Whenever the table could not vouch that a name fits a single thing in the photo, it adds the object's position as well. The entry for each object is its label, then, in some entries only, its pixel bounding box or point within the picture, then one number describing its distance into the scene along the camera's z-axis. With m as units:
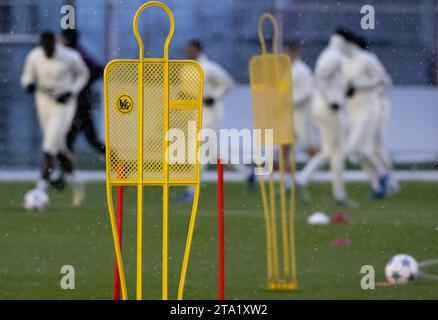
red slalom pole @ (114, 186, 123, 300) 9.09
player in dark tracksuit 19.89
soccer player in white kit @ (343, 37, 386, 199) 19.91
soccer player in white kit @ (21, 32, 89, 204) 19.48
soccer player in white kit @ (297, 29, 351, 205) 19.08
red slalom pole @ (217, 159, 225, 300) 9.00
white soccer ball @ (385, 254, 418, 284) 11.35
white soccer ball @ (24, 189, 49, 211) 18.42
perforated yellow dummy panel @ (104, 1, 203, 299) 7.84
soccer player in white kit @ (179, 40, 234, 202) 20.55
